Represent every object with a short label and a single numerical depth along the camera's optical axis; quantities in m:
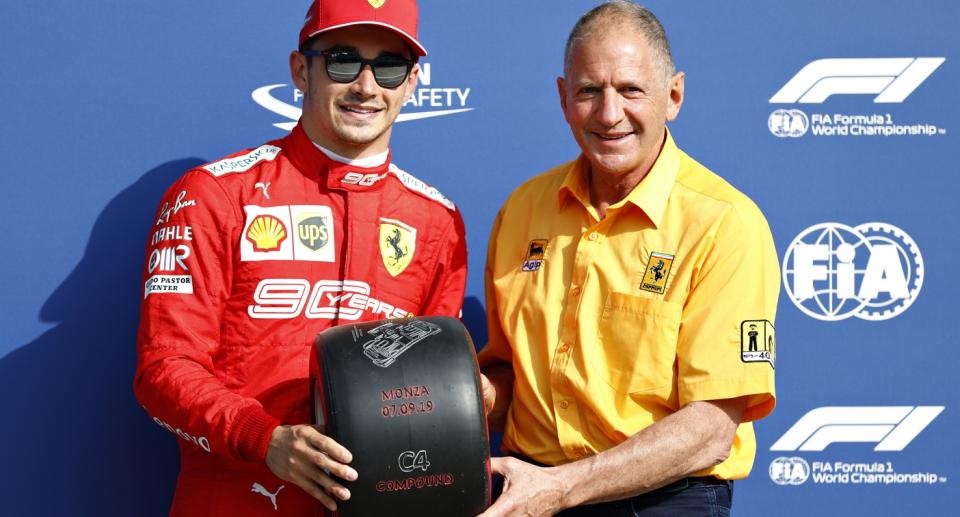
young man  4.34
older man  4.33
